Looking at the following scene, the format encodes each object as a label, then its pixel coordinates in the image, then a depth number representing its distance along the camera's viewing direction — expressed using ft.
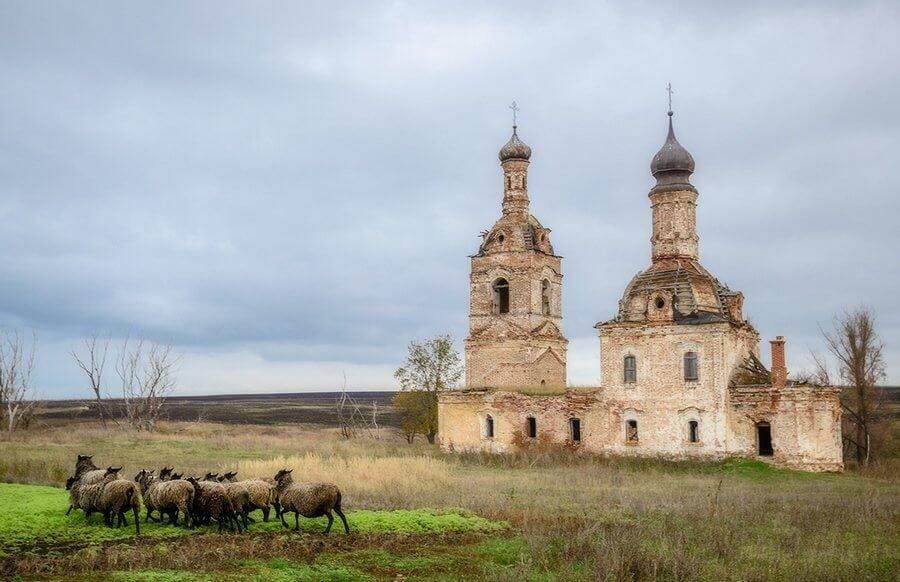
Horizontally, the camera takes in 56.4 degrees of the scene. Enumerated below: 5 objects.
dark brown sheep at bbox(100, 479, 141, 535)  43.96
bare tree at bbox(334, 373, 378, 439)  173.68
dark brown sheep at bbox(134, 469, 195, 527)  44.91
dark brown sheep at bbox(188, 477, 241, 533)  44.73
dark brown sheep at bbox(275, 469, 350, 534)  44.21
